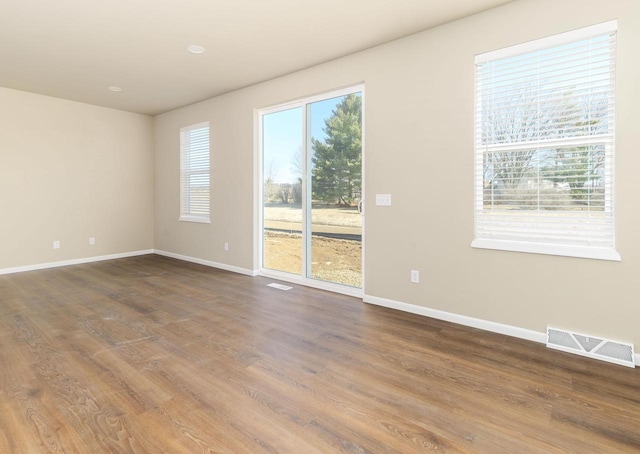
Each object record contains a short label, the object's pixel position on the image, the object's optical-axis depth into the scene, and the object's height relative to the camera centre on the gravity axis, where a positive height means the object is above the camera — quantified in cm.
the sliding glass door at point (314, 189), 392 +38
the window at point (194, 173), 563 +80
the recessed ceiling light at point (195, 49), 350 +178
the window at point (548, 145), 242 +56
